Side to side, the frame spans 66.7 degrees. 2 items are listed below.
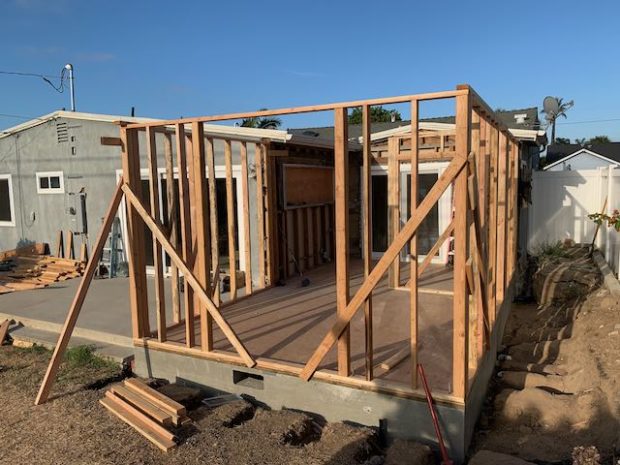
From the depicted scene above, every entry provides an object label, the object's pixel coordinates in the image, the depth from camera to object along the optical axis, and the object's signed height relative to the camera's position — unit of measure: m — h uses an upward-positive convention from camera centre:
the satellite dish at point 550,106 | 13.29 +2.39
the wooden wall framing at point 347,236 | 3.63 -0.43
